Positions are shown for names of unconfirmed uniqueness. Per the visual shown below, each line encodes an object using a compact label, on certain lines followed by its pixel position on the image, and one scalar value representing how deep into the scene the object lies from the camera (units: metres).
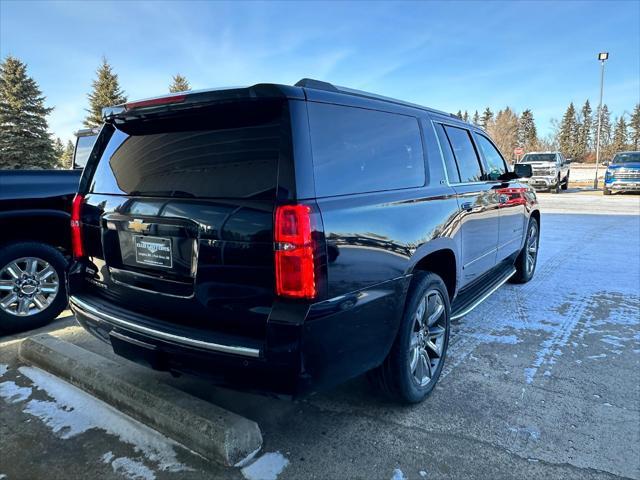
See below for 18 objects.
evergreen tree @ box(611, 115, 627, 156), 74.00
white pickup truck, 23.36
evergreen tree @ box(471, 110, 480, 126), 101.54
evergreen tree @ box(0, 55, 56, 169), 33.94
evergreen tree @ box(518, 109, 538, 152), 87.81
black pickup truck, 4.01
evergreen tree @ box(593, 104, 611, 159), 79.81
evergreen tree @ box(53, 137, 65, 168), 36.30
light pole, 25.79
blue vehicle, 20.41
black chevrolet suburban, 1.98
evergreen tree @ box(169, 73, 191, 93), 45.74
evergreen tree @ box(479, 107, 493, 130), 95.06
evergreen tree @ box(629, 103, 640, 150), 72.75
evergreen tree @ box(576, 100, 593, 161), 76.31
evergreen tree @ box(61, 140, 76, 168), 48.08
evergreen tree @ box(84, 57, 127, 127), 40.91
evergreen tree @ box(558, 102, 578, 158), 77.38
